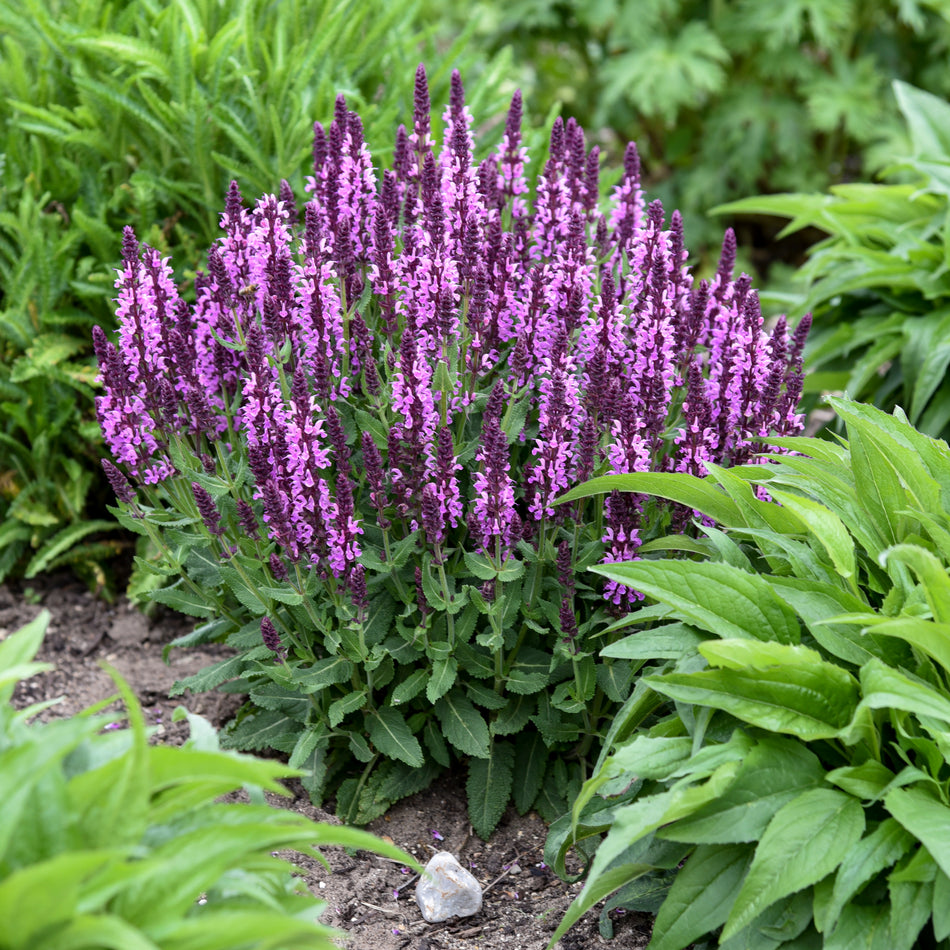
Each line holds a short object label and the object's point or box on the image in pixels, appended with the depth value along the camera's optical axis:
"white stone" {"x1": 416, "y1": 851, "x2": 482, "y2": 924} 2.68
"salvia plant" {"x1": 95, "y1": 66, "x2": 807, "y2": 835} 2.60
